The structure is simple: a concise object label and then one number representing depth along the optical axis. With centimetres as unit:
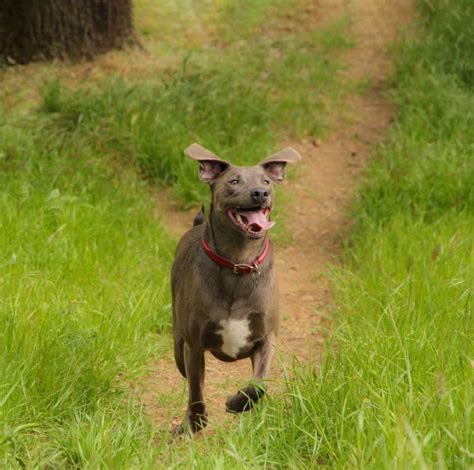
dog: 913
